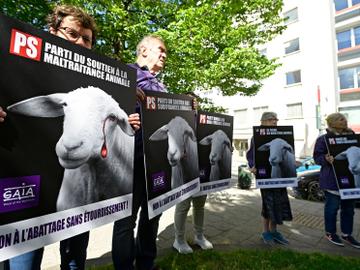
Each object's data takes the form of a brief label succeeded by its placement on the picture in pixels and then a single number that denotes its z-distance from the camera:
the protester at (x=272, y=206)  4.07
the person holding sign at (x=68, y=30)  1.61
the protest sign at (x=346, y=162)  4.02
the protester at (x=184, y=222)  3.61
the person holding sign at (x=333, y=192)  4.21
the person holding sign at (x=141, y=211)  2.35
